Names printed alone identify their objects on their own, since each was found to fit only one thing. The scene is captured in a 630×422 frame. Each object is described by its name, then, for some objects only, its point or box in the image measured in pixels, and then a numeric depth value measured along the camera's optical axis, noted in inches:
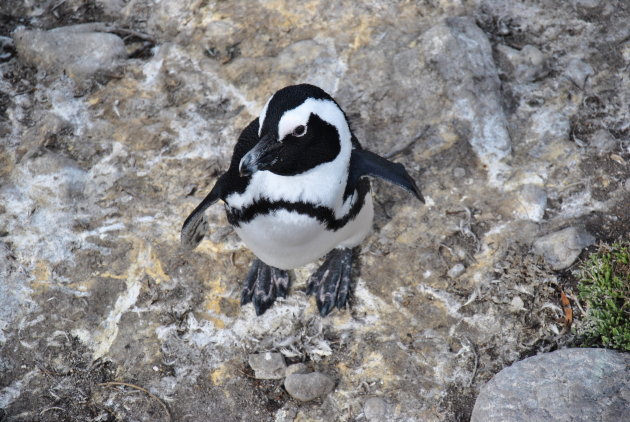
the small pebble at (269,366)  252.2
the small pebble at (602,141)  302.4
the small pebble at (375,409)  240.1
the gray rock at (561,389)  210.8
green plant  239.8
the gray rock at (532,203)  286.7
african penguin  201.2
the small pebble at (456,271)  273.6
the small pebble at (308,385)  245.1
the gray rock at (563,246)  268.1
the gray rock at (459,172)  301.6
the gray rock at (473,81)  307.7
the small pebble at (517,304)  259.9
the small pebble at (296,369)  251.6
